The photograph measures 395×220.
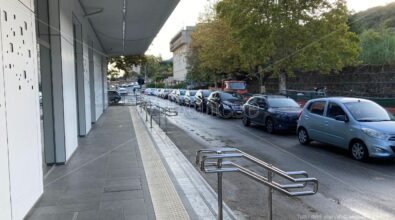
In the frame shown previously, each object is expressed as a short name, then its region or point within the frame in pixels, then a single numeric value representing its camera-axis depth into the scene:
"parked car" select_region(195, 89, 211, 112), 27.25
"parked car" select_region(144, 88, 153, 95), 73.09
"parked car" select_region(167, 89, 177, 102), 45.11
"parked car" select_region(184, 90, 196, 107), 34.00
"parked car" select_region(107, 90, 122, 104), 40.33
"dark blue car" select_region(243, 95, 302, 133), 15.02
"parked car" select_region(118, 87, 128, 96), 57.69
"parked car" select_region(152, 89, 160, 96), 64.06
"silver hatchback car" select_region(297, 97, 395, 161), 9.44
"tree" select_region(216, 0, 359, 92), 24.55
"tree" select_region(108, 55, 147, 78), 39.45
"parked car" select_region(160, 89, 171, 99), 53.99
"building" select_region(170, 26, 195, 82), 87.94
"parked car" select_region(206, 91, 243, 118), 21.98
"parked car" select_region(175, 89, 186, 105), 38.53
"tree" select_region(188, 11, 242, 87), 35.81
